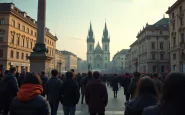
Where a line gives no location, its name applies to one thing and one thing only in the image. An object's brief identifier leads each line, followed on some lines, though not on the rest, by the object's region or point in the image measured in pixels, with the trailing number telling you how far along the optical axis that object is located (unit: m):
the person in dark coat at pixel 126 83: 12.36
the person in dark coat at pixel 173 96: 2.36
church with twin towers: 151.38
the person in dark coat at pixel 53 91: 7.29
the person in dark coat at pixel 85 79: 11.12
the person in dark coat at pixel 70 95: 6.67
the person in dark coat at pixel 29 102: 3.20
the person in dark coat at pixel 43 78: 11.27
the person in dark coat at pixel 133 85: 8.39
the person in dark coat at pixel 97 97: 5.92
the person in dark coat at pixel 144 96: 3.38
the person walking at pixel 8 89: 6.78
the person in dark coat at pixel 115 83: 16.66
